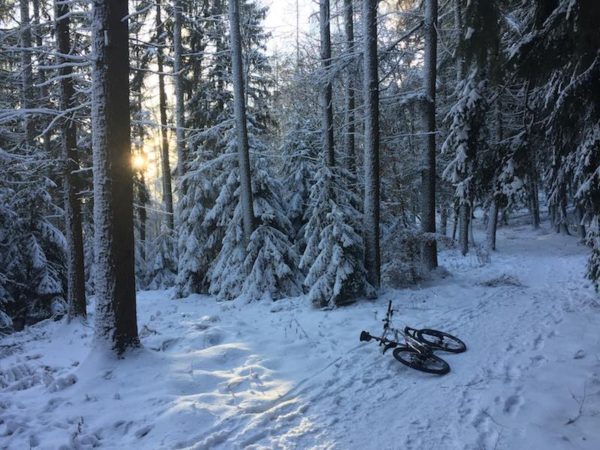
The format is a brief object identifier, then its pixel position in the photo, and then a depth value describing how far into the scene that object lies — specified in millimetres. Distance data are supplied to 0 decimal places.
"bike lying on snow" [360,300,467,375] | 5586
